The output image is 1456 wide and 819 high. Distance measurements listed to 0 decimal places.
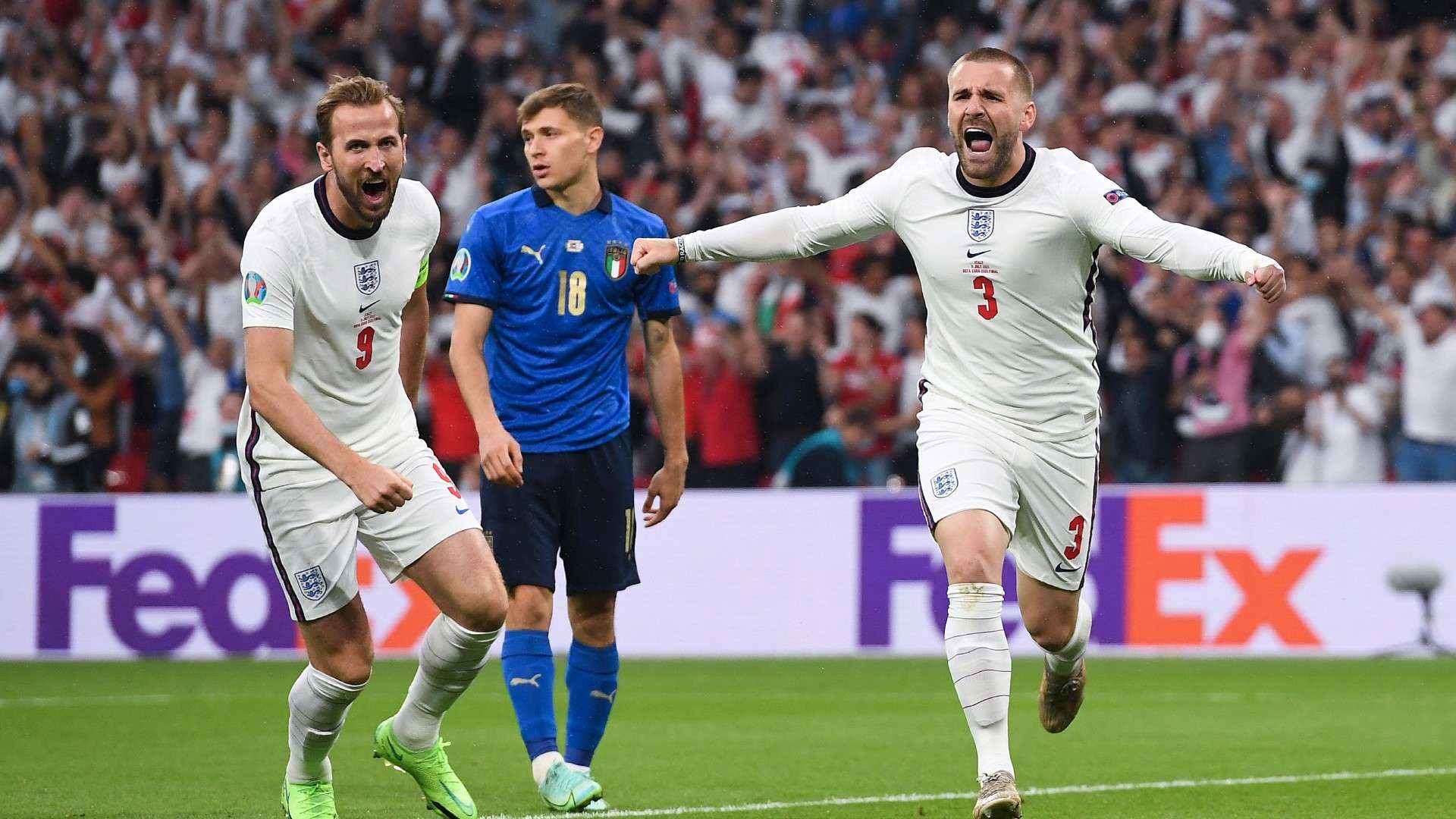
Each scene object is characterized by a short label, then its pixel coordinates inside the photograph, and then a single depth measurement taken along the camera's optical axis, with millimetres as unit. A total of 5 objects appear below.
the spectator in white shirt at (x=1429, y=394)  28469
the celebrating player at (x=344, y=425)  12508
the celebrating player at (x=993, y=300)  12852
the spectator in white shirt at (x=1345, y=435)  28922
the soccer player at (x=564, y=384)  14883
